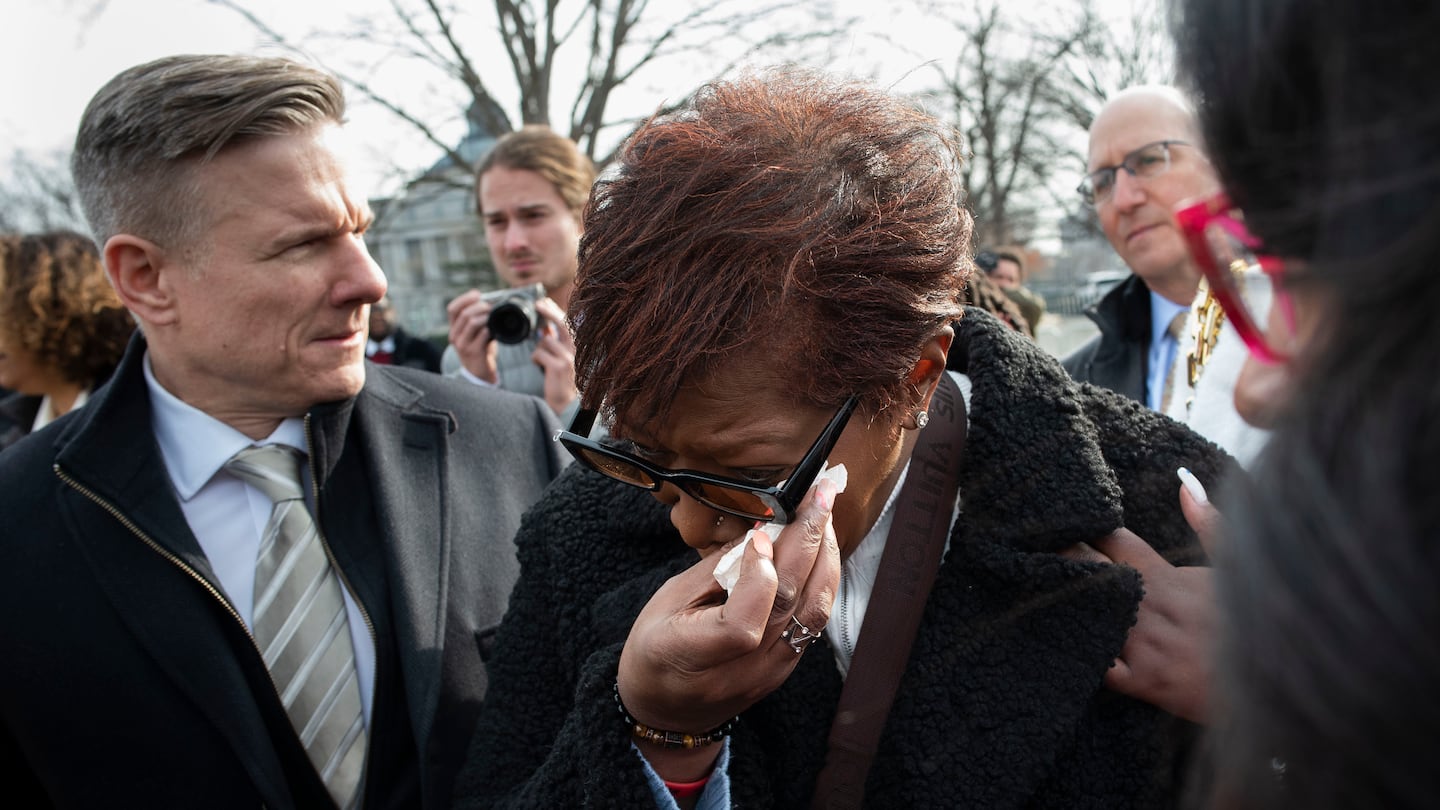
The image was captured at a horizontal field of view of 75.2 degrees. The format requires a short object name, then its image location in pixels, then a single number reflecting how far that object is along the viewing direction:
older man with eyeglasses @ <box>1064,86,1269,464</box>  3.46
